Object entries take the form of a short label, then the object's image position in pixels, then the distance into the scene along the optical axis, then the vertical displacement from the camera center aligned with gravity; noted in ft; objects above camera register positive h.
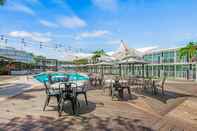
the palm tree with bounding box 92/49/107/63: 79.51 +8.20
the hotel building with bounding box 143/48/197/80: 42.06 +0.31
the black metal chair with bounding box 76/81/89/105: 11.53 -2.49
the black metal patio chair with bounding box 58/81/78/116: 10.56 -2.69
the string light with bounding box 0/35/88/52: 39.97 +8.67
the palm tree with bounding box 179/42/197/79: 41.28 +5.27
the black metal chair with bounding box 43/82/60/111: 10.82 -2.52
